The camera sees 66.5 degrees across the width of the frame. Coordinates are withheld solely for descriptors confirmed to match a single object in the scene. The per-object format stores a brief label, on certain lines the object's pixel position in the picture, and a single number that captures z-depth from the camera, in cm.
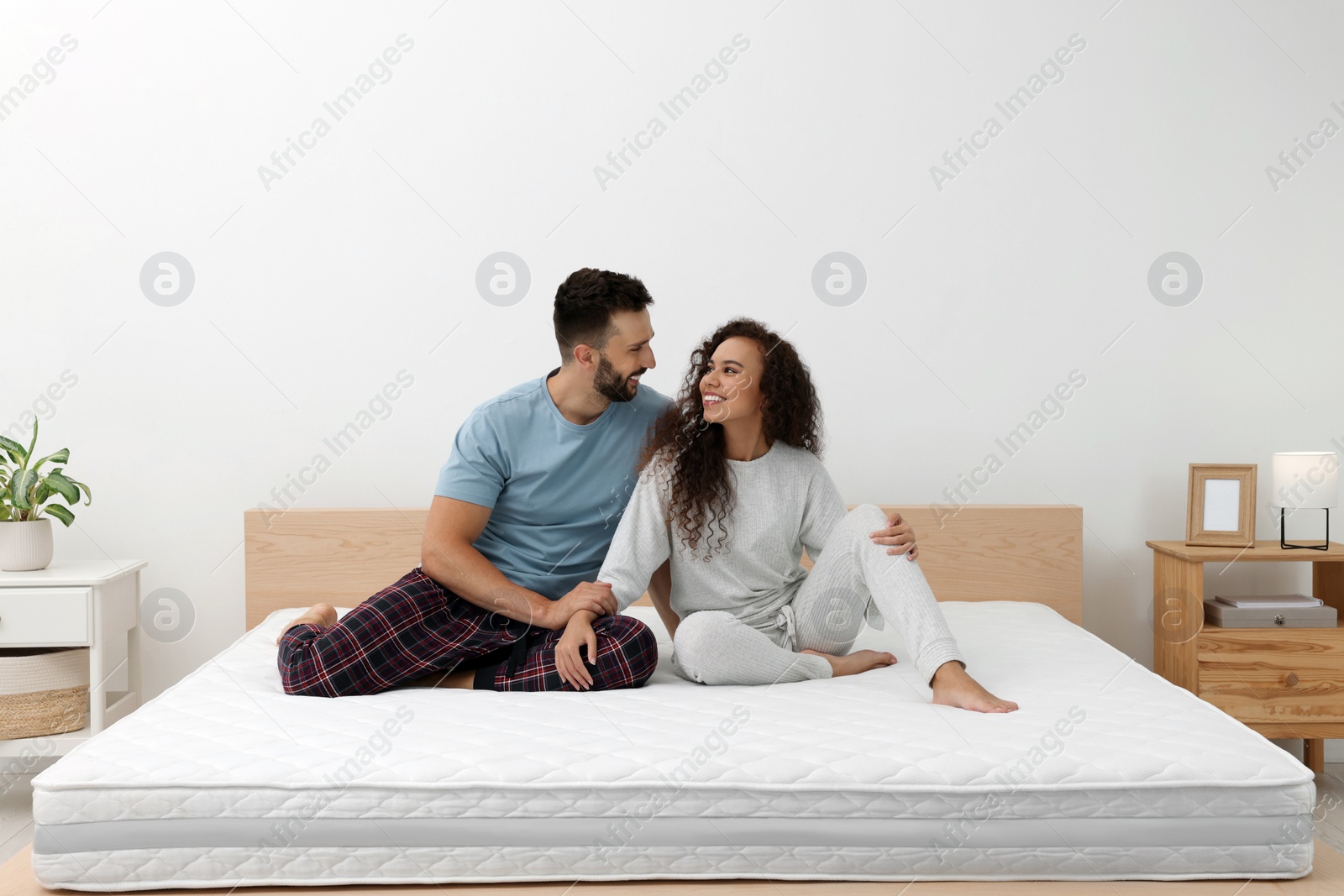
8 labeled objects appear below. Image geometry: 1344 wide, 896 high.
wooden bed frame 256
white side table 226
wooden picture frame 246
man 179
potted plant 236
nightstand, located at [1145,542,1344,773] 229
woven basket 225
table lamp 241
